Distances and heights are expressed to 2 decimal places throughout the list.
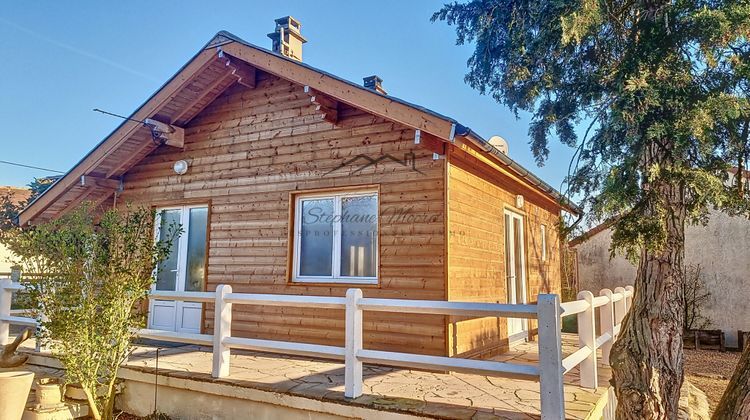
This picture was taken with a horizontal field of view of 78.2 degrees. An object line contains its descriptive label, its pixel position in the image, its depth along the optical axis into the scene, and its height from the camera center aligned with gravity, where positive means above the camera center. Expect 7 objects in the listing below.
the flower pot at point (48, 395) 4.80 -1.31
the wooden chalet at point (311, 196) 5.54 +1.11
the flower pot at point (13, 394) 4.41 -1.21
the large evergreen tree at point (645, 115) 4.16 +1.49
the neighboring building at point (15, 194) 20.20 +3.30
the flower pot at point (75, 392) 5.00 -1.34
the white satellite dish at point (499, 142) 7.87 +2.25
